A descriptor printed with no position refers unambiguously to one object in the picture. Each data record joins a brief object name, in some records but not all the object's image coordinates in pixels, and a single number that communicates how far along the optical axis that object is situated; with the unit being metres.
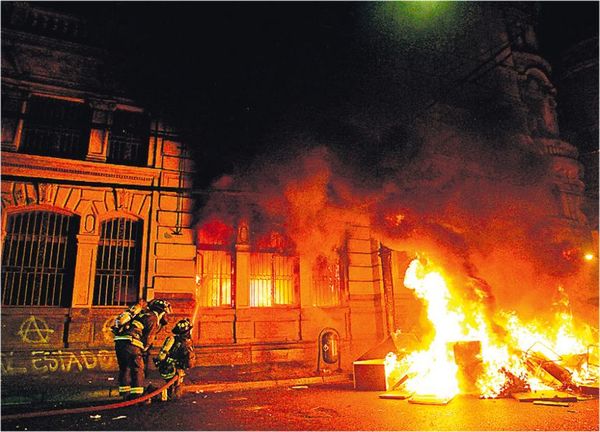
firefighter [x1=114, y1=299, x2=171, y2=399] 7.29
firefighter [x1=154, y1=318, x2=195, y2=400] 7.74
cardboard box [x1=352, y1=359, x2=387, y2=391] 8.53
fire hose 6.13
